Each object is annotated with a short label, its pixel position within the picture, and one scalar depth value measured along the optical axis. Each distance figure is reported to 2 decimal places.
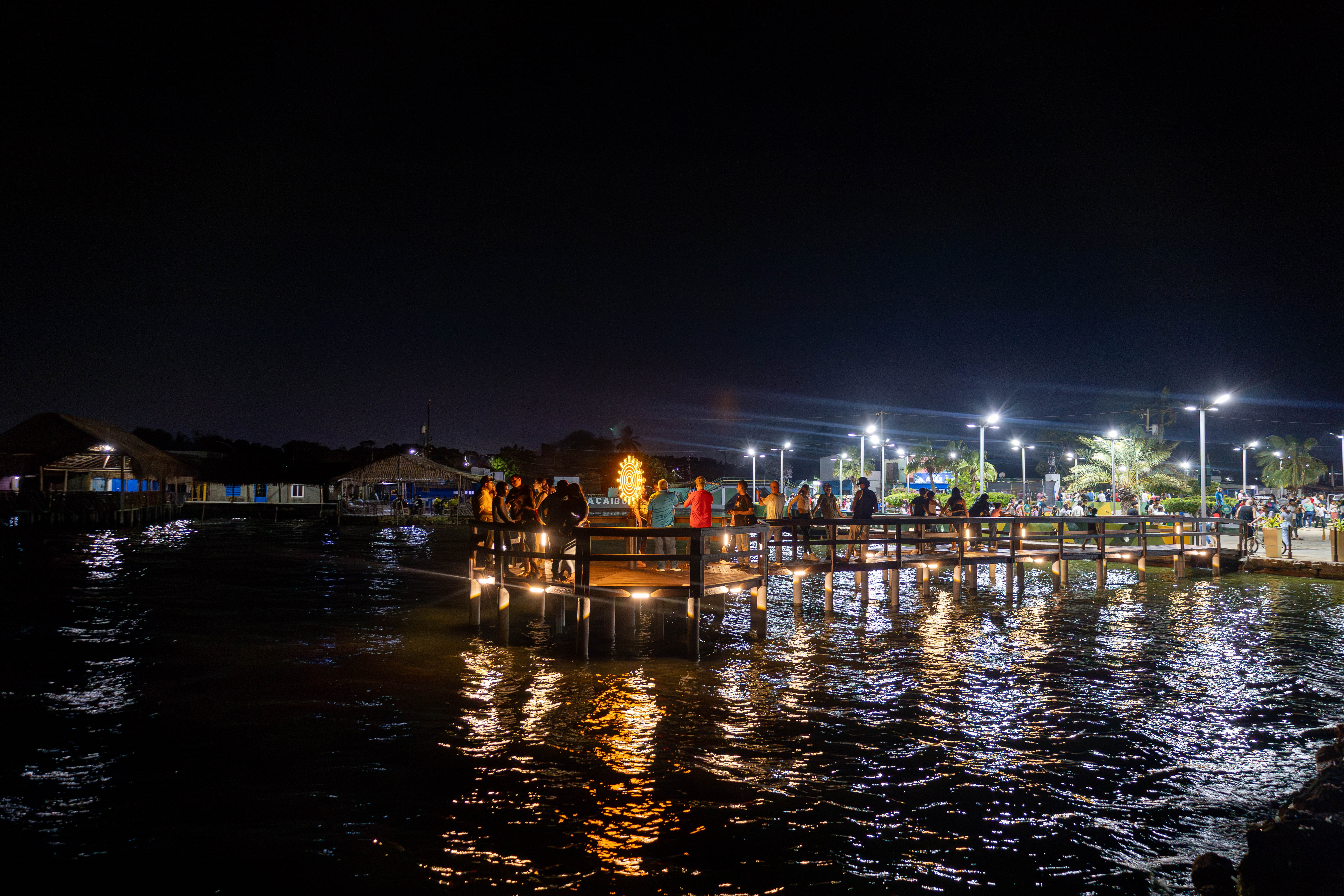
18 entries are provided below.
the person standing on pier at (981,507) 23.41
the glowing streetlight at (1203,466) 26.78
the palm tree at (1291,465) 89.62
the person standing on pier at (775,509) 19.02
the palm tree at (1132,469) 46.88
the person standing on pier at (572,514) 13.94
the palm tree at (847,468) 75.31
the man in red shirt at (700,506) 15.09
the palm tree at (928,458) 67.19
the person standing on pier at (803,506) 21.81
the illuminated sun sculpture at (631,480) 15.95
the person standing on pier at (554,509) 13.94
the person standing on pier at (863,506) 18.97
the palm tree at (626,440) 104.44
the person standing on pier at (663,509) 14.47
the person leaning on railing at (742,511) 16.48
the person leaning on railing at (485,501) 17.77
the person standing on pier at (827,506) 20.97
